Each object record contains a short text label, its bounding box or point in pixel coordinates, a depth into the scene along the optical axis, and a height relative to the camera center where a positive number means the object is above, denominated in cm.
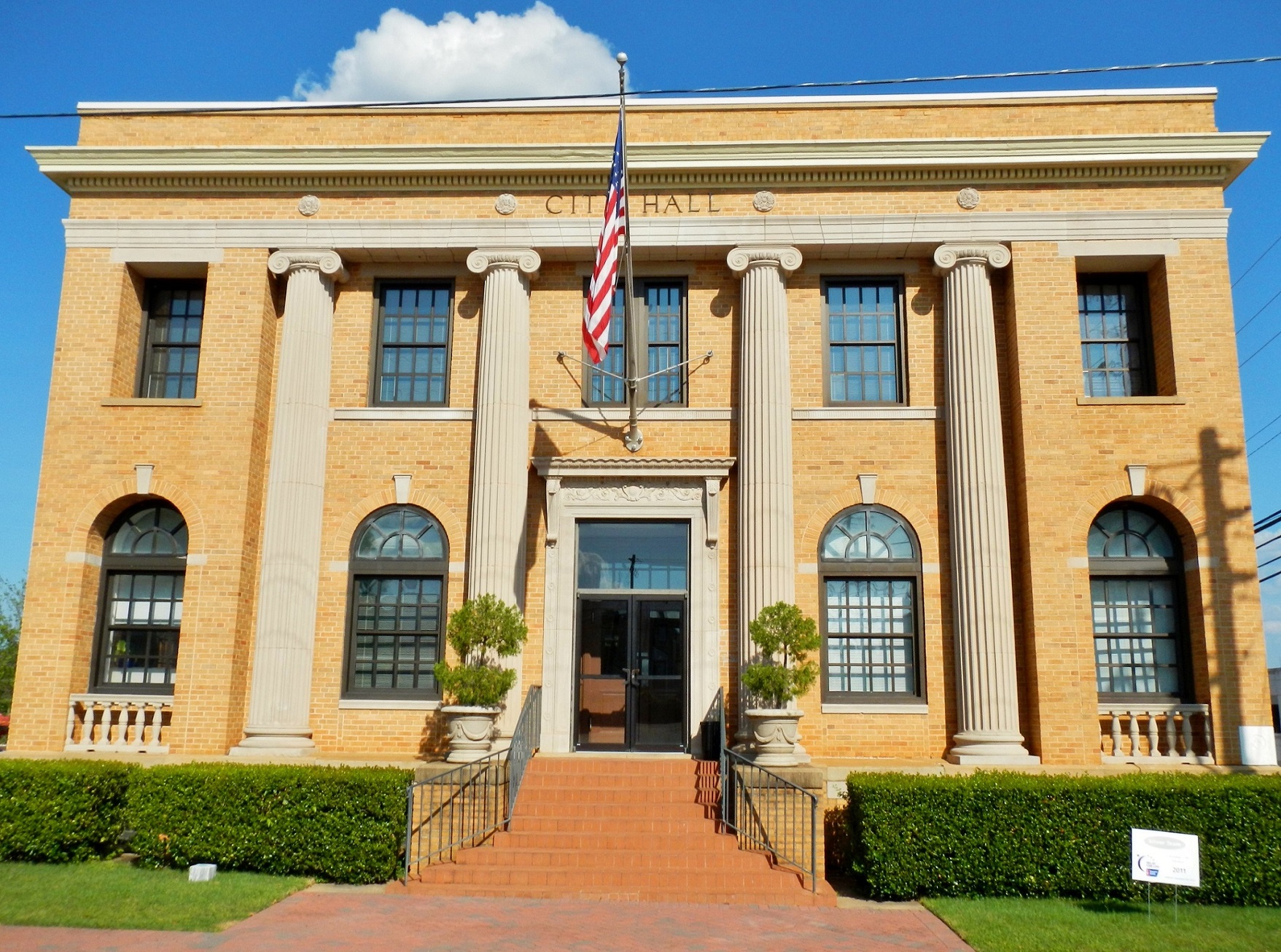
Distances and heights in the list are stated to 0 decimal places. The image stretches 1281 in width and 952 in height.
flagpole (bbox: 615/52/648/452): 1477 +487
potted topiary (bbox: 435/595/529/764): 1484 -2
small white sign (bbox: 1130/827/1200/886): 1091 -173
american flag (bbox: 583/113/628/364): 1464 +523
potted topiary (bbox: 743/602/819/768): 1458 -4
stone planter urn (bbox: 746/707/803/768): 1455 -79
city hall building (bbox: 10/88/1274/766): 1602 +362
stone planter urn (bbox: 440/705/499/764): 1482 -81
